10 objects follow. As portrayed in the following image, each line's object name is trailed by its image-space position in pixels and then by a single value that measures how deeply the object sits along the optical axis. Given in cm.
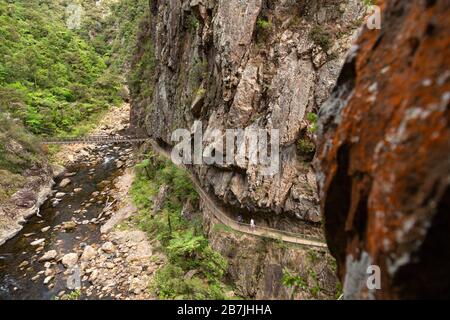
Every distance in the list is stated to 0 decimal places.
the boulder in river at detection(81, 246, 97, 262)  1714
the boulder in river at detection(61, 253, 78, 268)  1660
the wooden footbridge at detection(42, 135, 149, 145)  3027
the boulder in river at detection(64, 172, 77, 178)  2959
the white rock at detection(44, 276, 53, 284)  1534
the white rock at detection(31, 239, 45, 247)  1867
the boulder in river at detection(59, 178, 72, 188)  2729
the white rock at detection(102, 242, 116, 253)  1783
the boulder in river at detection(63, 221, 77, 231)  2038
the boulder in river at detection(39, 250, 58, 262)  1711
